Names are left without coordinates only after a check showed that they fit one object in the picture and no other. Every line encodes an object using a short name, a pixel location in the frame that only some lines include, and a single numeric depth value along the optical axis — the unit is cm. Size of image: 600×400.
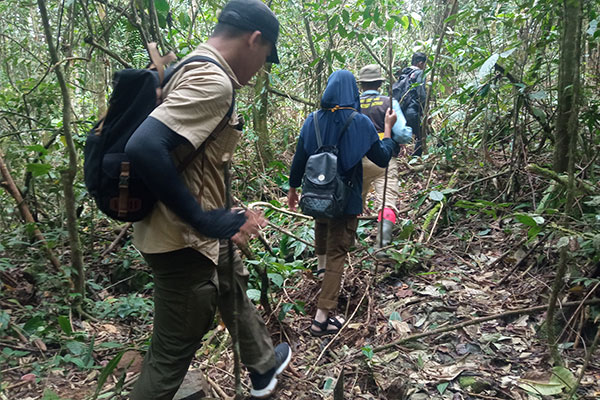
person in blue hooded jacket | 339
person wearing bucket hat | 445
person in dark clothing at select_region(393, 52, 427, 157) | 683
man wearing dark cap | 160
